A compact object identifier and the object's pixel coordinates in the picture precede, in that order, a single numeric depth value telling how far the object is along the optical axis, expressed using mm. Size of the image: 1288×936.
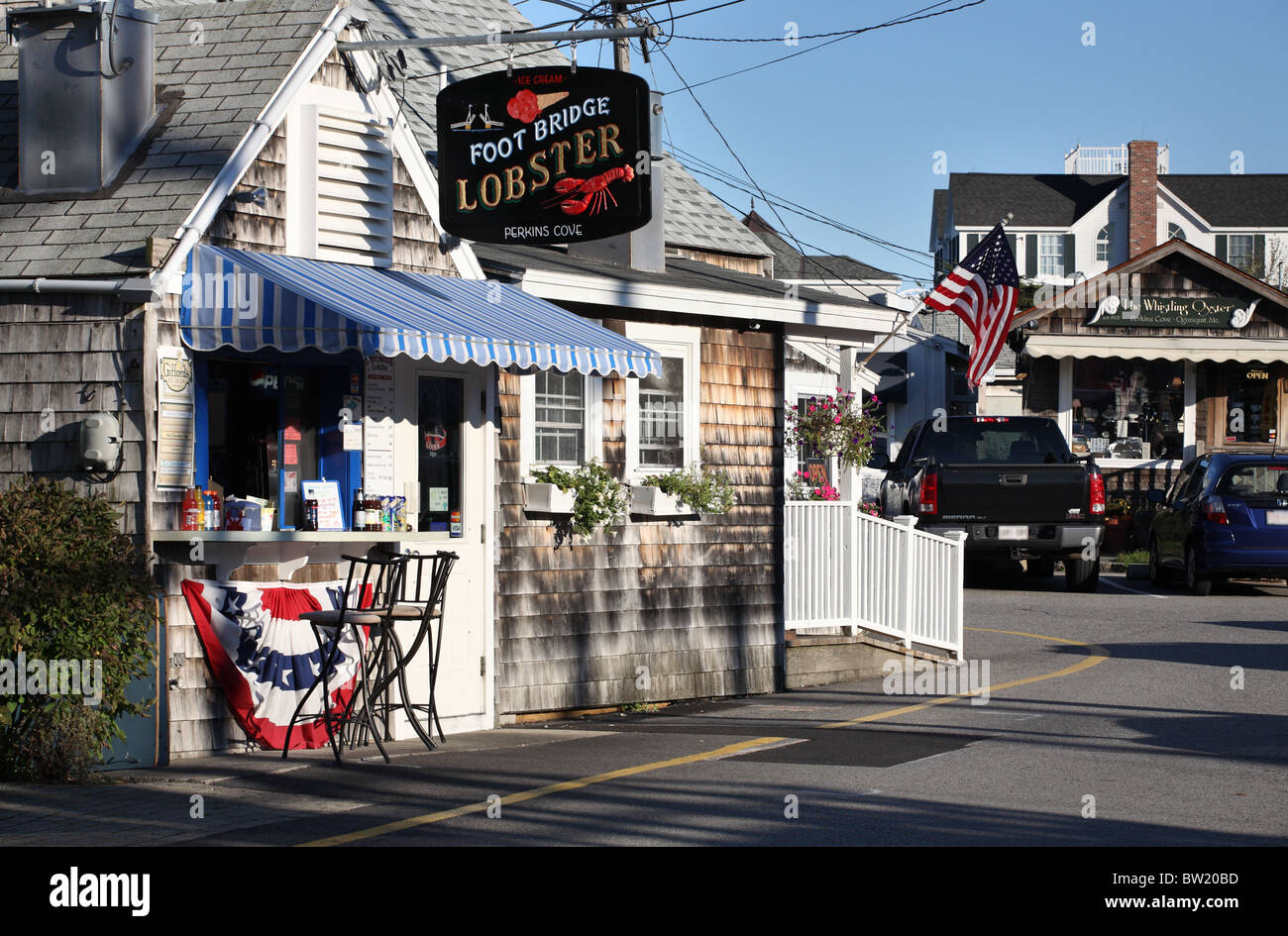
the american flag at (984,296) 22609
